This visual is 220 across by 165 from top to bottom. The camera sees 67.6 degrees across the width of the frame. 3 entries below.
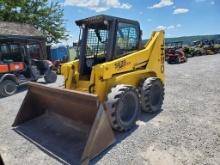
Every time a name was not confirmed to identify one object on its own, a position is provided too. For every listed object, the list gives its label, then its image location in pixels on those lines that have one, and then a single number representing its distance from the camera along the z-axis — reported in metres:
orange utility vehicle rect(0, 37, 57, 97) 6.33
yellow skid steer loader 2.72
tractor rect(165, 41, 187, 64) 13.13
